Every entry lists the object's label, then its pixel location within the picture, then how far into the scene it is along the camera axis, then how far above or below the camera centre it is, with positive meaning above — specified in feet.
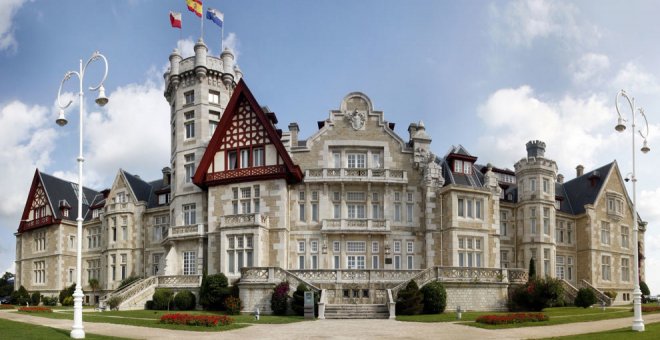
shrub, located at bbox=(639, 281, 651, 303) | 195.09 -20.44
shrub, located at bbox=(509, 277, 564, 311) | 123.54 -14.08
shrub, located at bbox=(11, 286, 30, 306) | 199.11 -21.80
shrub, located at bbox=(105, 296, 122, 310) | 135.33 -15.95
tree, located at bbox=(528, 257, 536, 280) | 157.19 -11.14
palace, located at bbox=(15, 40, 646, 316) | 131.44 +5.08
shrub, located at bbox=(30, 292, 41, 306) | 200.36 -22.28
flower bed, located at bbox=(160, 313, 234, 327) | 94.12 -14.14
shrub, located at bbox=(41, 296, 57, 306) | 192.24 -22.11
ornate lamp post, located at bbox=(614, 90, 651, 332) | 85.10 -1.96
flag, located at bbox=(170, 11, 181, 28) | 161.58 +54.44
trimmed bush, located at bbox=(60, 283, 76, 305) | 187.42 -18.95
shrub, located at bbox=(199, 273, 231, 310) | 131.85 -13.51
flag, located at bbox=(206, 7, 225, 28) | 161.79 +55.44
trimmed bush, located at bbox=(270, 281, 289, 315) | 120.16 -13.96
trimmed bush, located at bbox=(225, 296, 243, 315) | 122.01 -15.25
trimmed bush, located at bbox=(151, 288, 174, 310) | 137.18 -15.71
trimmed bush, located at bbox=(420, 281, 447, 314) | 121.08 -14.24
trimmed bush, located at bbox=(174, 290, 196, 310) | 136.46 -15.92
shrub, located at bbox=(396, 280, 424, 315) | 117.80 -14.25
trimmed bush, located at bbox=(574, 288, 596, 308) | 145.69 -17.12
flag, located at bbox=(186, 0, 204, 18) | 159.22 +57.21
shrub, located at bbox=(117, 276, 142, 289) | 167.02 -14.06
